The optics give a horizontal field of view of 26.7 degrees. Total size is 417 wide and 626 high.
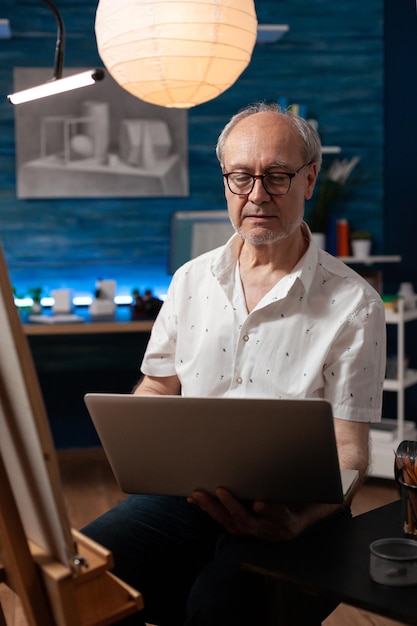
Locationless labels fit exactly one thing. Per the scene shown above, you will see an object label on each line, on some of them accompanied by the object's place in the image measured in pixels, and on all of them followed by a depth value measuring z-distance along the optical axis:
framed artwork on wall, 4.62
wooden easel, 0.91
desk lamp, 2.44
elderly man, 1.74
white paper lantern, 2.37
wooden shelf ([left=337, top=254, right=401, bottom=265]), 4.59
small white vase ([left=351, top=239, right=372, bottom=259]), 4.68
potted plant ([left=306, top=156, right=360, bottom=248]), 4.69
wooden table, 1.21
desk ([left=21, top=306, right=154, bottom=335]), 4.07
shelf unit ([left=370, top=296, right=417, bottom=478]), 4.07
